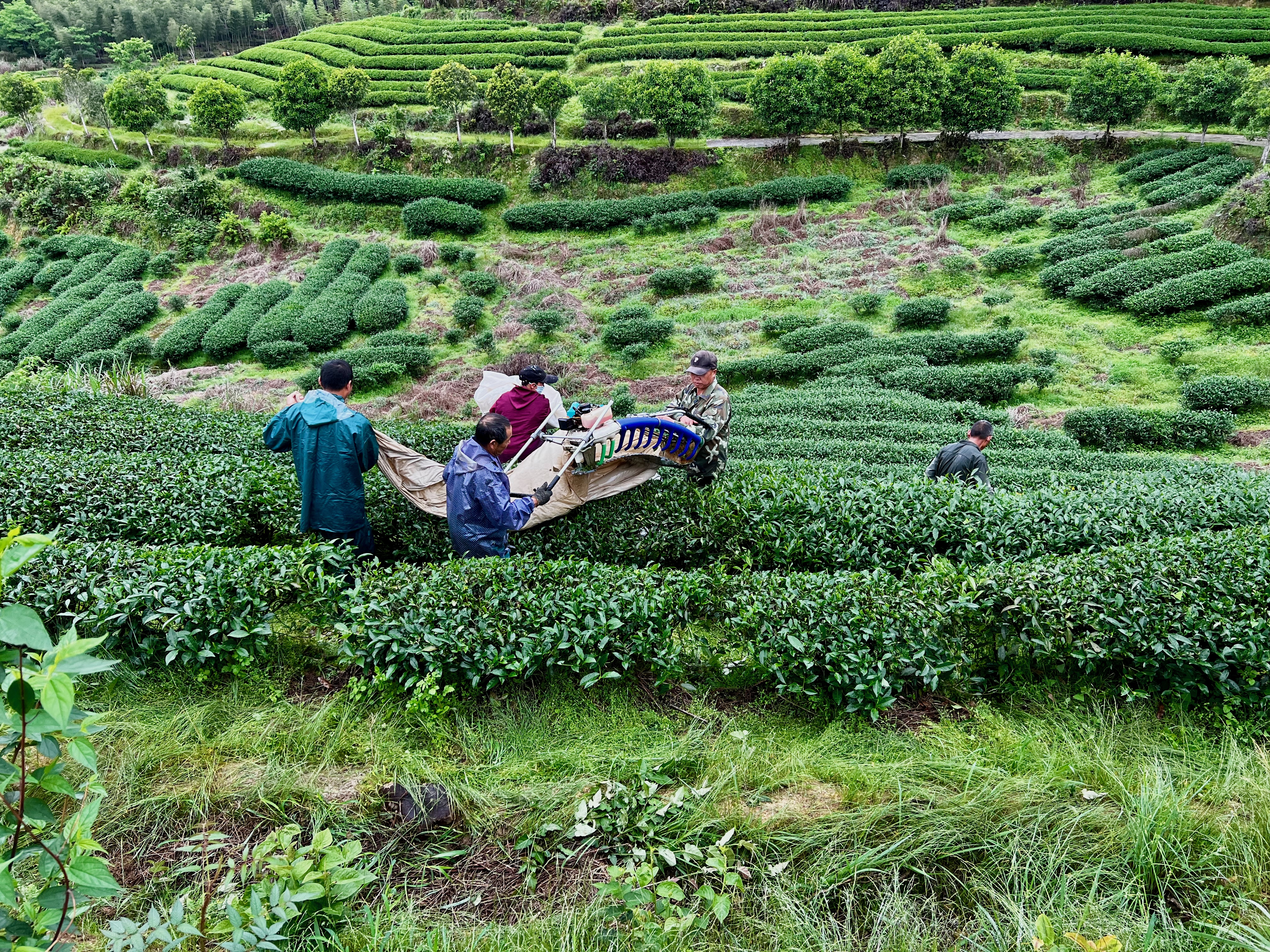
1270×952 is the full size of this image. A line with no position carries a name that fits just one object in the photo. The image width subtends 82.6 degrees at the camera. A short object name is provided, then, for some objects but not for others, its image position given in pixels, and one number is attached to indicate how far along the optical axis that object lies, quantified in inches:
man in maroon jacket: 242.2
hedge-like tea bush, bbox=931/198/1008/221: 831.7
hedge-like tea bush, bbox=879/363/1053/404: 543.8
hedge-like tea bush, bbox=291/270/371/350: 735.1
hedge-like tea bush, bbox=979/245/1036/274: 720.3
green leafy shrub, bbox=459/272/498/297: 795.4
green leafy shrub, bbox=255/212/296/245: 925.2
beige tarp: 210.4
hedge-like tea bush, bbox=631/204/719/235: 893.8
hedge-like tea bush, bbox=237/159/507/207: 986.7
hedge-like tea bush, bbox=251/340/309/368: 709.9
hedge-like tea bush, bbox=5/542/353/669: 162.9
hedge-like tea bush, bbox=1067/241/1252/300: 617.6
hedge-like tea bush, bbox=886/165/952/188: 937.5
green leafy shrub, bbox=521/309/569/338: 701.9
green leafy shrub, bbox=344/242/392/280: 851.4
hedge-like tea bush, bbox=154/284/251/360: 746.2
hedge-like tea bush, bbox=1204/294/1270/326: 551.5
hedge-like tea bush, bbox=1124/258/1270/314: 581.0
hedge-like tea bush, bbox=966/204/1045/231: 799.1
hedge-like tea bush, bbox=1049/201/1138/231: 777.6
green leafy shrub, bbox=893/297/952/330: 654.5
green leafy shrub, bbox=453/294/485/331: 738.2
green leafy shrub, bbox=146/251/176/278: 901.8
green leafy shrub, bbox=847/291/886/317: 681.6
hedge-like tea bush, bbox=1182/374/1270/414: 475.8
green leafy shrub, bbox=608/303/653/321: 716.7
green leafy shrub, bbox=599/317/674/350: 674.8
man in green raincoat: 190.2
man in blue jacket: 179.5
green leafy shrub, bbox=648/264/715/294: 764.6
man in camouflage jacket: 237.5
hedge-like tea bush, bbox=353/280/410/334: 746.2
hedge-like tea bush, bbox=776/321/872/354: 649.6
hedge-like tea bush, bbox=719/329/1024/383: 593.9
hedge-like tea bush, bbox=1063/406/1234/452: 453.4
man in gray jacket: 262.5
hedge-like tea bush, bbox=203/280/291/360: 739.4
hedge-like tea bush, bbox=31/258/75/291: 903.7
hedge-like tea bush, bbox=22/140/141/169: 1130.0
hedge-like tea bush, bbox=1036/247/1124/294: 667.4
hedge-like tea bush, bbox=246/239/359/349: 734.5
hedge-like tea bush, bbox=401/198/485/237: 929.5
